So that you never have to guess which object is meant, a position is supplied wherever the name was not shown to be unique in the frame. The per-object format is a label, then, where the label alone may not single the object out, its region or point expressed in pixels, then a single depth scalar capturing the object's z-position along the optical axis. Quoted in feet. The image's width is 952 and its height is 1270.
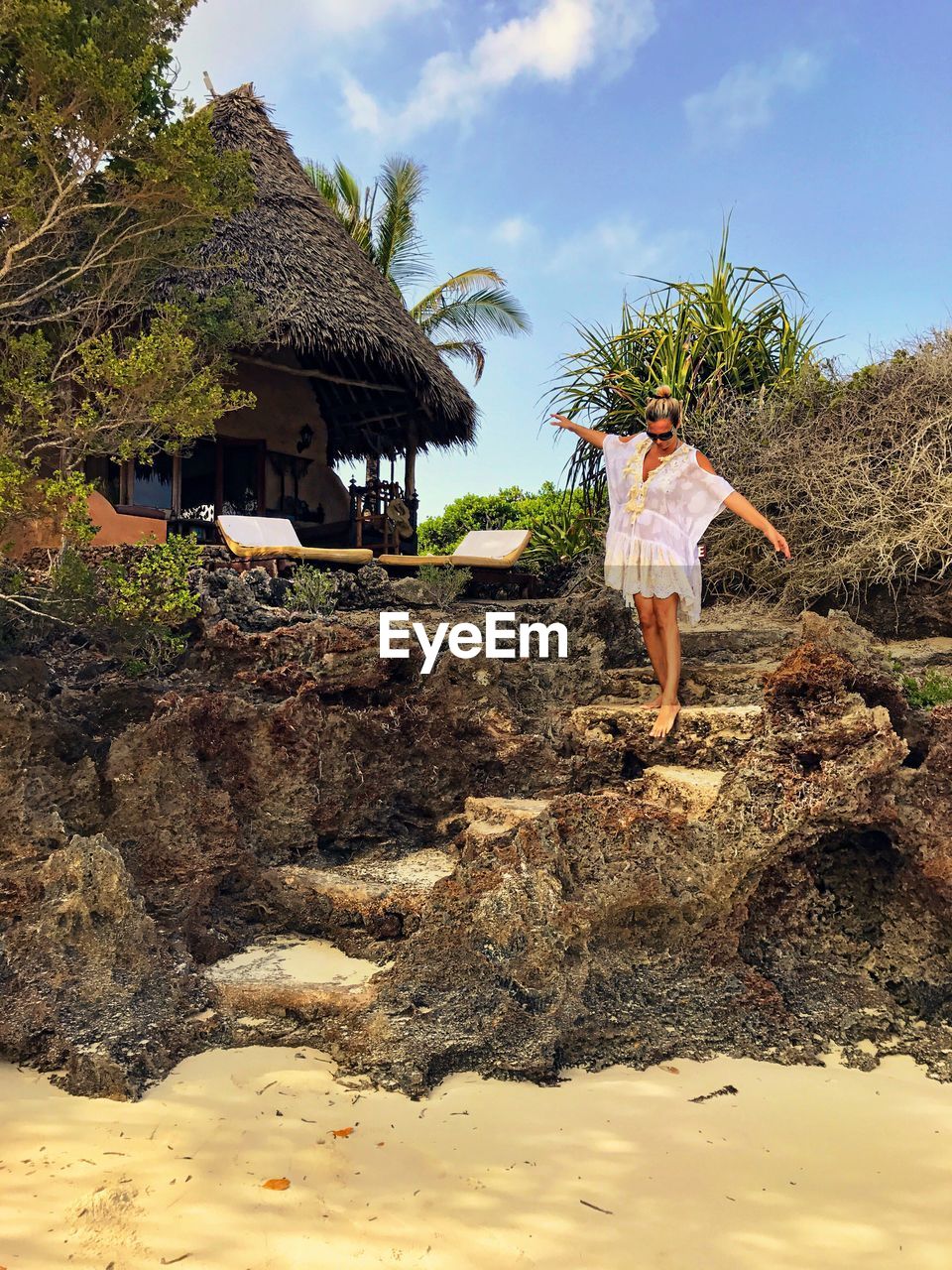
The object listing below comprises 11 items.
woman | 14.49
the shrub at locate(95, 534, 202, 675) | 18.11
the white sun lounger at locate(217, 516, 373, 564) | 28.04
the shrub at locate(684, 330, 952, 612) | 21.56
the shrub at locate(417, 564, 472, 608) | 26.12
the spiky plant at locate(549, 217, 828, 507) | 29.32
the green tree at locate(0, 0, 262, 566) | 15.11
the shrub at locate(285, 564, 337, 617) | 23.13
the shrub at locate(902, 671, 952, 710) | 16.30
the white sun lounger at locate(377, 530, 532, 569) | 31.76
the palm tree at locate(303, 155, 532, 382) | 62.90
